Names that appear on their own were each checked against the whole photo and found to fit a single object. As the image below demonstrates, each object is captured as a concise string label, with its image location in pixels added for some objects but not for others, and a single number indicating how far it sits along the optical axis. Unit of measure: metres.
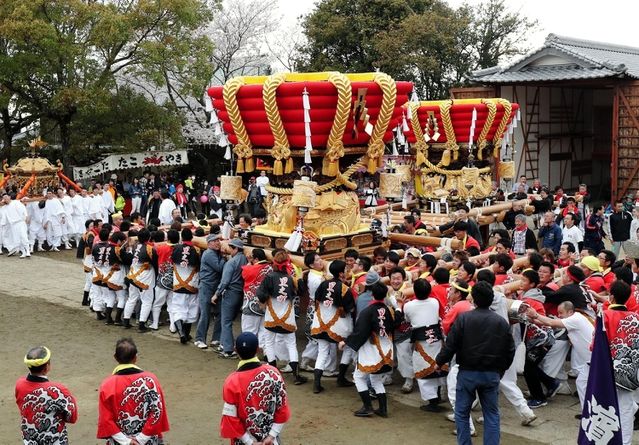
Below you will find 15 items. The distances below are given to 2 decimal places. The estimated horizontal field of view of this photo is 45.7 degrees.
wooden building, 21.95
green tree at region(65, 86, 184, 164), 23.16
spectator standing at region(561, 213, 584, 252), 12.27
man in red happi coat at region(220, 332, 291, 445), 5.02
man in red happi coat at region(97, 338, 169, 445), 5.01
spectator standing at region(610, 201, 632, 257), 13.36
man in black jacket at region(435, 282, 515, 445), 5.90
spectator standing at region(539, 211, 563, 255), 11.98
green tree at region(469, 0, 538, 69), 29.25
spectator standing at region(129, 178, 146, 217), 21.80
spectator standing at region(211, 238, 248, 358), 9.27
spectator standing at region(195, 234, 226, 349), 9.64
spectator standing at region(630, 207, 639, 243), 13.10
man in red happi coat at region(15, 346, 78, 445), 5.19
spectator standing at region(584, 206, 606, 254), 13.19
